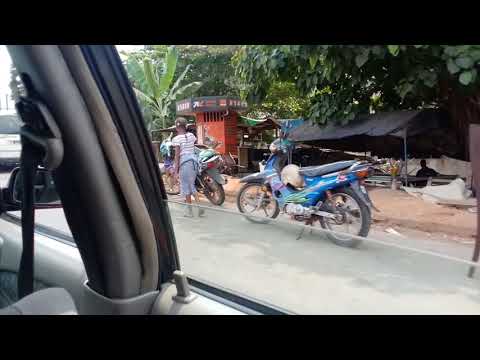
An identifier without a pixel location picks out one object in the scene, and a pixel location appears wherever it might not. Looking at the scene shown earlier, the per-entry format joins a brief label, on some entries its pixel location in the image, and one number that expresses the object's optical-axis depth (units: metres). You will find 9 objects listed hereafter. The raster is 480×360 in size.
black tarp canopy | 7.78
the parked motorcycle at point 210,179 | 6.71
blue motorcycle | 4.43
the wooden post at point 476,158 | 3.19
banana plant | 10.22
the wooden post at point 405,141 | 7.63
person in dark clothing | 9.05
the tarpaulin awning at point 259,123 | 13.65
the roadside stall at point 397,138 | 7.89
